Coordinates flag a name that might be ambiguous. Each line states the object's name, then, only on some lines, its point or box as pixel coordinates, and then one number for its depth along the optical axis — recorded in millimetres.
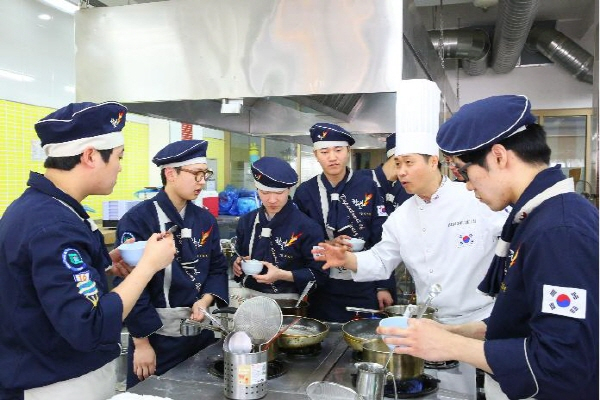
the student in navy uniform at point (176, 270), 2084
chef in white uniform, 2105
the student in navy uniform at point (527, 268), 1090
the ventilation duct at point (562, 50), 6559
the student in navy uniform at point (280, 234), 2639
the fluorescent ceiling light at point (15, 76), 4406
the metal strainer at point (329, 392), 1305
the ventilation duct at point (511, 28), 4396
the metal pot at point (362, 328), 1945
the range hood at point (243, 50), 1978
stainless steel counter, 1542
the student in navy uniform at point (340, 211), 2945
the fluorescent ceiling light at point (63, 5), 4228
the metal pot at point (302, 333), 1828
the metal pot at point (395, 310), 2026
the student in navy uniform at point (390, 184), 3488
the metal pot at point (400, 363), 1583
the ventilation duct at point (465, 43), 5953
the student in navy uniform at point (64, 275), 1343
